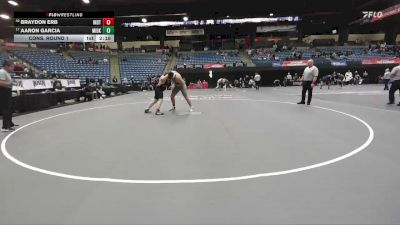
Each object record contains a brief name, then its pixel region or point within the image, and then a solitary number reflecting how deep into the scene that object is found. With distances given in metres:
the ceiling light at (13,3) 33.84
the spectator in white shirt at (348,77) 33.47
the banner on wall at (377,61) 38.44
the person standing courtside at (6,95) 8.20
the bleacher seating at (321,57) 40.03
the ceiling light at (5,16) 39.69
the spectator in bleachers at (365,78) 37.35
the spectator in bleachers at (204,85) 36.03
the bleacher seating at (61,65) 37.03
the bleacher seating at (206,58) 42.56
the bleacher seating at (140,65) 40.17
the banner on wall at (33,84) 14.45
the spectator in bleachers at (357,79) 35.59
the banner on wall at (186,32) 49.88
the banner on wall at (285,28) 49.25
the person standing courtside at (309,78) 12.95
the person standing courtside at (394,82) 12.61
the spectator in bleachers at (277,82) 37.95
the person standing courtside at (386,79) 22.53
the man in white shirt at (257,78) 29.27
